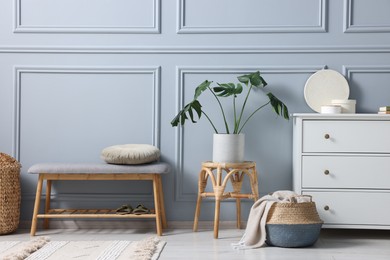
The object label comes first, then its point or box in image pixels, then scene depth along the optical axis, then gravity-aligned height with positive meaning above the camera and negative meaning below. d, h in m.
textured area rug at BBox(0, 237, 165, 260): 3.02 -0.68
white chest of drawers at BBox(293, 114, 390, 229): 3.59 -0.28
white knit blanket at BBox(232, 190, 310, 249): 3.35 -0.56
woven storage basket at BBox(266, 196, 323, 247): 3.32 -0.56
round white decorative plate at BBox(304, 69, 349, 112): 3.92 +0.21
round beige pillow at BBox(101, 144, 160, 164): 3.60 -0.22
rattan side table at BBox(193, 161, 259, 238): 3.63 -0.38
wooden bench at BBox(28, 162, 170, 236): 3.59 -0.33
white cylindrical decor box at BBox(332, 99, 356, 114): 3.80 +0.09
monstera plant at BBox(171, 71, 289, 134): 3.70 +0.10
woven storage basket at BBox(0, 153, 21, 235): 3.70 -0.46
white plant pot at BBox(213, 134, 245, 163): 3.70 -0.17
